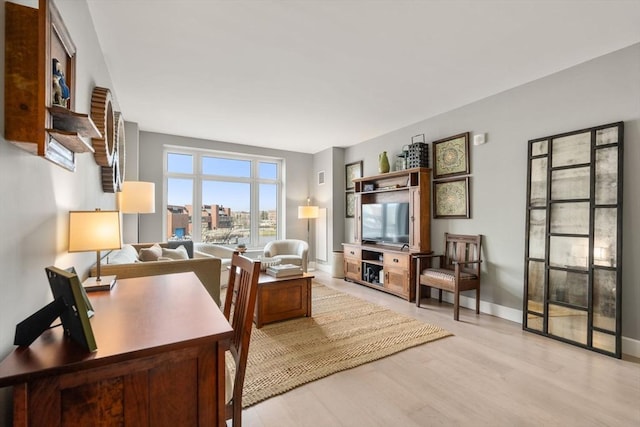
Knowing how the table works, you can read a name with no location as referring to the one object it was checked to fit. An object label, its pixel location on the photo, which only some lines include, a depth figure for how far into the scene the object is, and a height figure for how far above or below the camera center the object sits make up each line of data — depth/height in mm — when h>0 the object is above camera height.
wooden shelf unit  4102 -505
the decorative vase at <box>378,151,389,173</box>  4730 +789
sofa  2277 -483
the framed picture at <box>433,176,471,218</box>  3762 +187
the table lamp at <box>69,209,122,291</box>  1514 -127
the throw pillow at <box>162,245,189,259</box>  3227 -504
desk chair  1212 -533
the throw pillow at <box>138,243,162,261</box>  2819 -447
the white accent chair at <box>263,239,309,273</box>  5056 -761
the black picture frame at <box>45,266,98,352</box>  825 -301
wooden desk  756 -473
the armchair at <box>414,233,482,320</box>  3325 -728
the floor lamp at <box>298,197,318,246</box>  6004 -27
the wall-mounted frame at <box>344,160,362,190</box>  5675 +776
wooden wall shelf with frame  968 +442
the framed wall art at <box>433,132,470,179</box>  3769 +757
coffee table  3037 -957
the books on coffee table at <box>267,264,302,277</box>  3211 -675
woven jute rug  2092 -1202
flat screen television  4441 -177
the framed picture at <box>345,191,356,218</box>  5855 +125
